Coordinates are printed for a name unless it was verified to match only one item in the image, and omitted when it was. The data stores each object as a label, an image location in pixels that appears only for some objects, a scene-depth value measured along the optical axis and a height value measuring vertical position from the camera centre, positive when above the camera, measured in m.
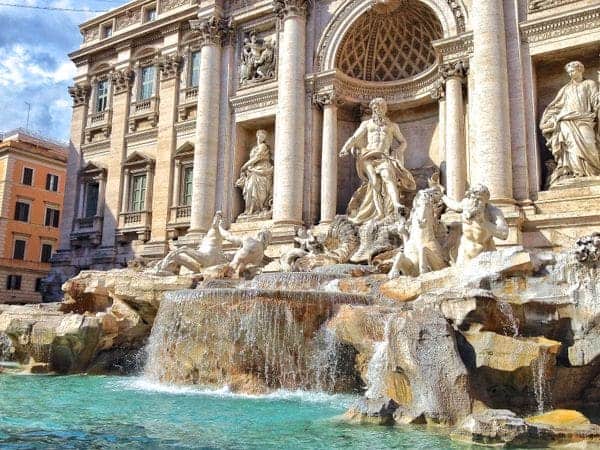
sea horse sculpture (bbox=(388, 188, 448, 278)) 11.98 +1.83
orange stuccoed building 39.38 +7.95
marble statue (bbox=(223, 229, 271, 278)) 14.76 +1.83
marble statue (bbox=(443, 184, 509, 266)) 11.06 +2.04
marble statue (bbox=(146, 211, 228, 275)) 15.01 +1.90
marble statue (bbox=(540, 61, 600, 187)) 14.21 +5.02
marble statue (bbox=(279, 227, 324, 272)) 15.59 +2.26
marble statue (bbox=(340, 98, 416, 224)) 16.39 +4.58
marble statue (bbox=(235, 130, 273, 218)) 19.58 +4.92
